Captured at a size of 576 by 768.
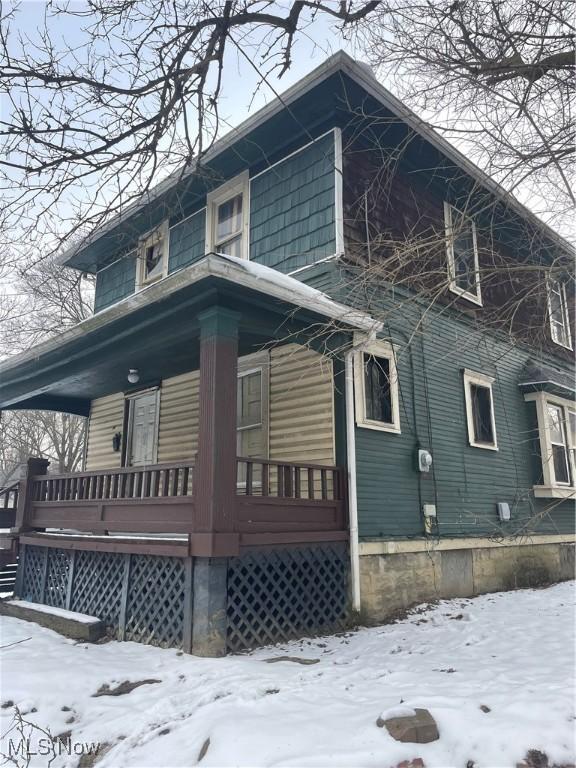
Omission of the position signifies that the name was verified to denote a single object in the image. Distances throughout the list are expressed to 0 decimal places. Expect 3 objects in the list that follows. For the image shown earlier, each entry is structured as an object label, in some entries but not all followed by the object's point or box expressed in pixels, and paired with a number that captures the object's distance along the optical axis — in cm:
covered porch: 552
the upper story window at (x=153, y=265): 1084
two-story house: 578
